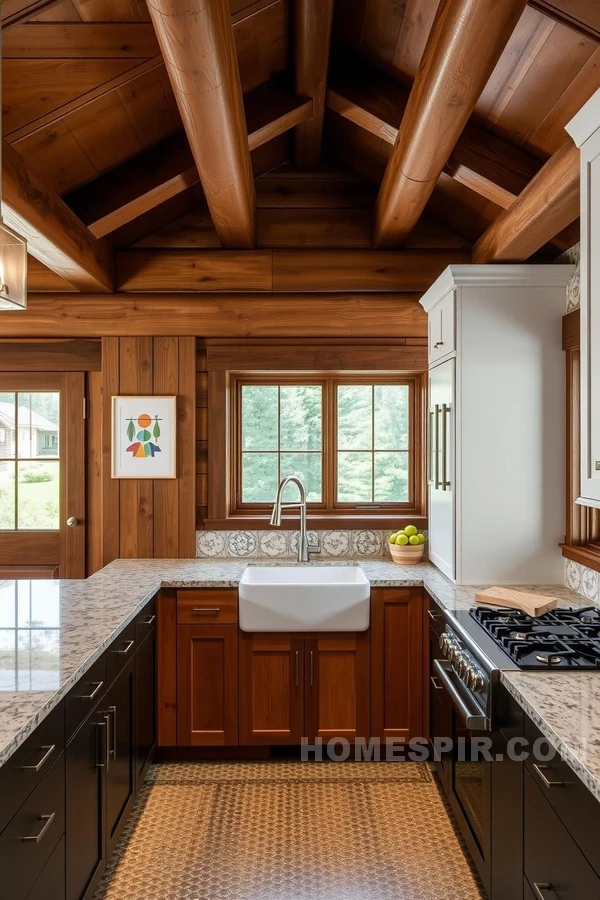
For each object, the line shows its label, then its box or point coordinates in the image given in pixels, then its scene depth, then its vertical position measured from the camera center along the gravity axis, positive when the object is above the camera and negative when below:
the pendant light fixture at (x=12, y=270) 1.81 +0.53
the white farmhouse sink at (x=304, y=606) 2.97 -0.68
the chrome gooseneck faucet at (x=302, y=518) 3.33 -0.31
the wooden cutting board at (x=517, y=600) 2.35 -0.53
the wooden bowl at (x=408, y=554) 3.38 -0.50
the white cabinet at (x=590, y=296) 1.82 +0.46
